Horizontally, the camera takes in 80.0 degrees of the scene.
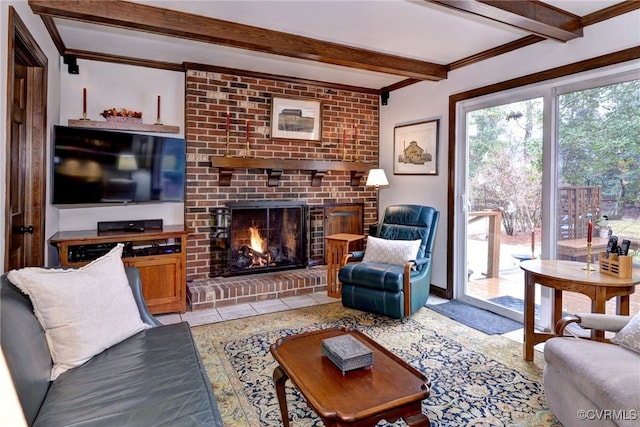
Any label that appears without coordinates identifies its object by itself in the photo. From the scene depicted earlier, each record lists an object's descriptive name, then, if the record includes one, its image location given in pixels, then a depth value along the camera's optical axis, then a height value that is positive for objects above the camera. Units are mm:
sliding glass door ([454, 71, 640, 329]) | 2709 +254
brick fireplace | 3984 +598
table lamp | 4337 +362
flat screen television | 3188 +354
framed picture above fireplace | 4379 +1066
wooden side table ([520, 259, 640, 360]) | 2223 -443
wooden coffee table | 1367 -702
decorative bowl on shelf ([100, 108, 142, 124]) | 3615 +874
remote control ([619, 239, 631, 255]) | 2348 -211
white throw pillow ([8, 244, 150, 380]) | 1624 -466
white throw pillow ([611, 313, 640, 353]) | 1761 -580
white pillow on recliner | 3566 -392
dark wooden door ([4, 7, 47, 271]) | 2416 +368
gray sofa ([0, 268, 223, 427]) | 1311 -712
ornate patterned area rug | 2008 -1034
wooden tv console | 3145 -428
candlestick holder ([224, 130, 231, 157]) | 4071 +602
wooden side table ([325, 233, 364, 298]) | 4016 -555
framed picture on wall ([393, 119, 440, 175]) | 4227 +729
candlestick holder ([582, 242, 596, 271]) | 2500 -310
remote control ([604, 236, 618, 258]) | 2410 -209
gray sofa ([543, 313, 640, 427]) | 1460 -695
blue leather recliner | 3293 -593
